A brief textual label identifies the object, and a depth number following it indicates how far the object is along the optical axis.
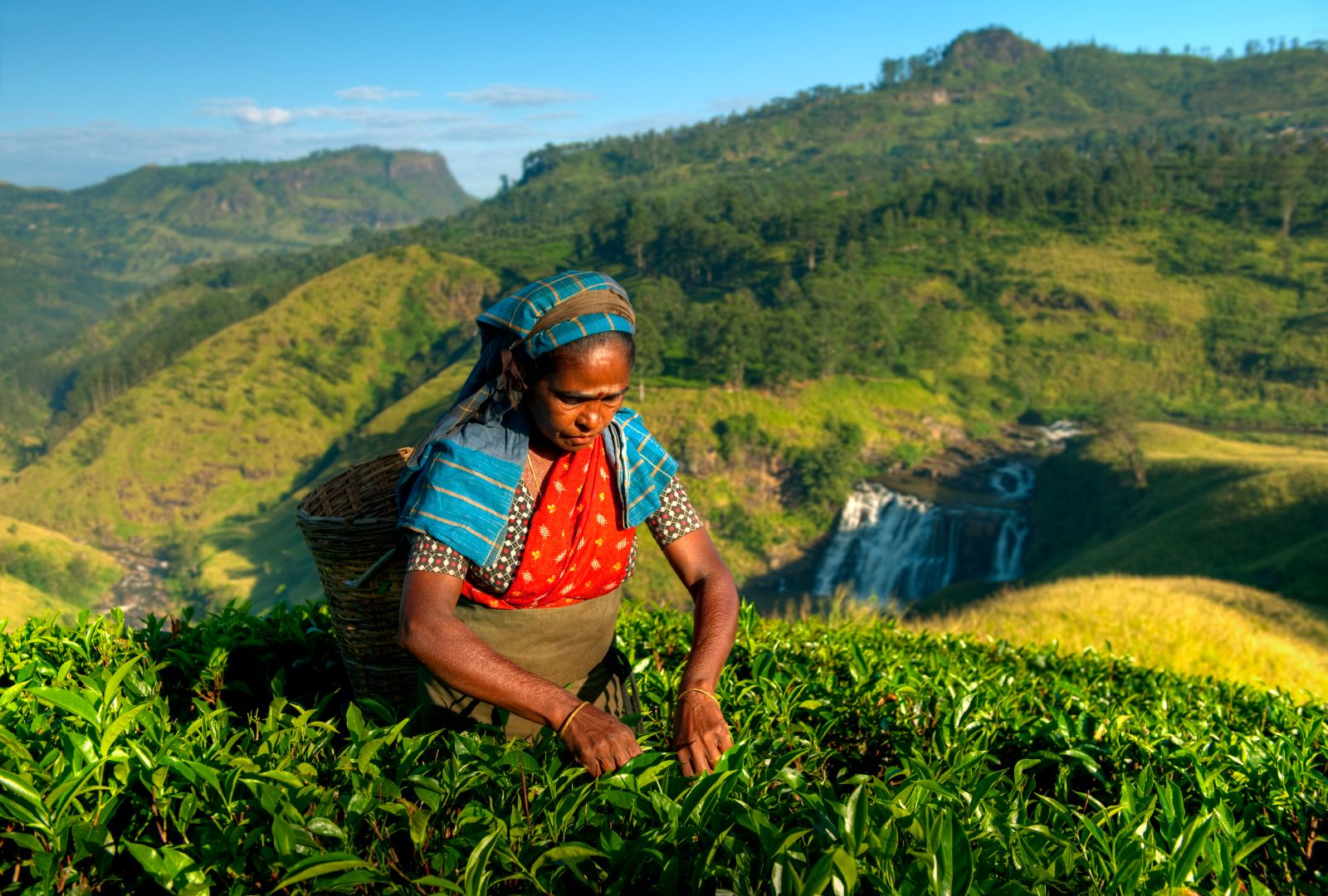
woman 2.10
